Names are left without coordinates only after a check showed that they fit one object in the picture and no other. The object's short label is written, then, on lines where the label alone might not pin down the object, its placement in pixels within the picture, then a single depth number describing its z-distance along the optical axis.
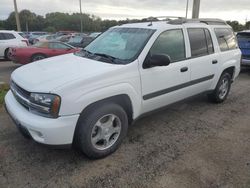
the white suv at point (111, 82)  2.16
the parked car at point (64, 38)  14.02
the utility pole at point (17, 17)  18.20
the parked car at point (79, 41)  10.41
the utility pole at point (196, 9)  8.08
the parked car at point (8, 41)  9.24
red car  7.54
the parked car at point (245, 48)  7.04
